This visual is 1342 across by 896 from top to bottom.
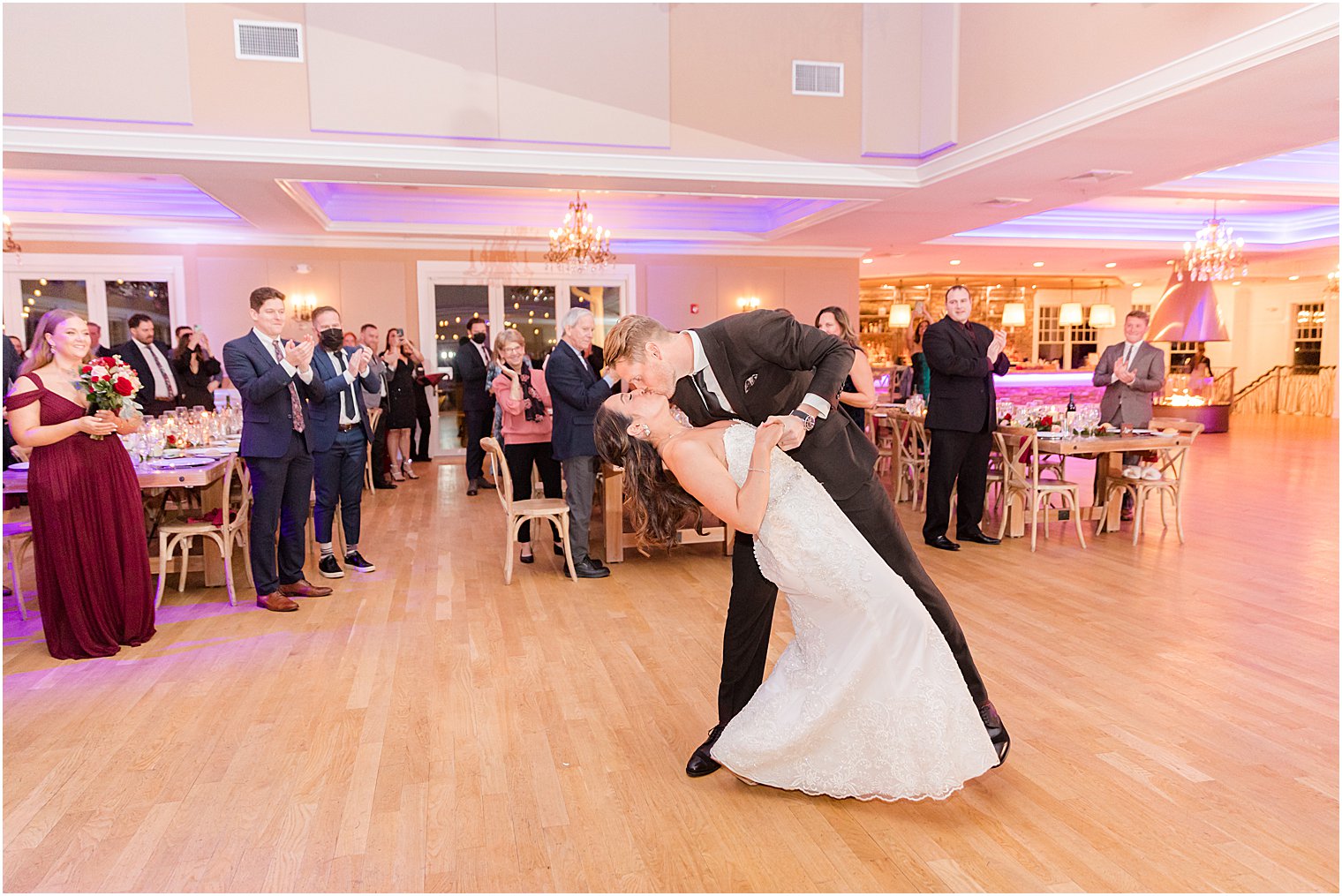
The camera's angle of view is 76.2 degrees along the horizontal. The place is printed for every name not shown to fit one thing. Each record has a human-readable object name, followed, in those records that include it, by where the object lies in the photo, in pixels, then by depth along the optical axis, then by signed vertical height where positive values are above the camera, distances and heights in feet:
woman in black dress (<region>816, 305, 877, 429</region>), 17.73 -0.70
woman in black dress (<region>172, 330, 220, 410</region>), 28.71 -1.09
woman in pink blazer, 19.58 -2.02
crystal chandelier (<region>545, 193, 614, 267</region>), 32.91 +3.68
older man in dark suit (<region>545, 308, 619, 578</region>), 17.52 -1.69
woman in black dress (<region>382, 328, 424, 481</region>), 31.55 -2.30
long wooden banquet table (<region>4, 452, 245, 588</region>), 15.05 -2.46
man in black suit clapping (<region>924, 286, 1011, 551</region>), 19.39 -1.83
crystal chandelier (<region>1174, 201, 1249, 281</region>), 34.37 +3.24
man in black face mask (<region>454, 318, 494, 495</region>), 29.73 -2.01
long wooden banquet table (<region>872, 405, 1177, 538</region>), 20.07 -2.92
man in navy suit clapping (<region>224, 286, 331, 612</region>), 14.83 -1.78
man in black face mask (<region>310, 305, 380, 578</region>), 17.03 -2.05
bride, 8.33 -3.04
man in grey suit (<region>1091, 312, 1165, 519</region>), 22.15 -1.17
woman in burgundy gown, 12.99 -2.54
